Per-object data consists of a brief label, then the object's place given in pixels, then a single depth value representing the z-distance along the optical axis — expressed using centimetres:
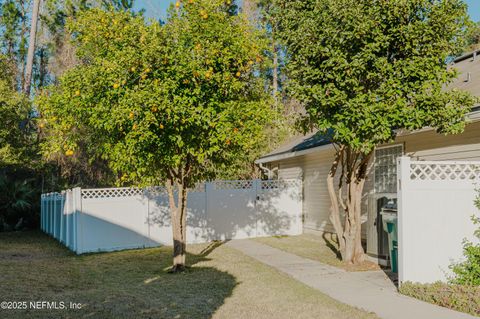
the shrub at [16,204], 1858
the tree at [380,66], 773
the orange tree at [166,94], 775
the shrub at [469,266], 687
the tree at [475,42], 3050
